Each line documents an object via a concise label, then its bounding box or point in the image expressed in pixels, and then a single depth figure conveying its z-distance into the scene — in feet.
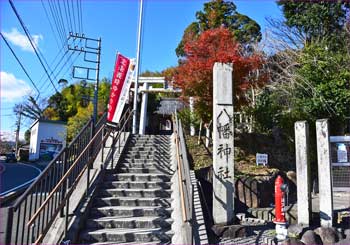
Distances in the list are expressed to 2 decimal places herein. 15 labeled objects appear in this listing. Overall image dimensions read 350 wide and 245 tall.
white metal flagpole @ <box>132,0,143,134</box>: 44.80
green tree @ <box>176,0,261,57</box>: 68.54
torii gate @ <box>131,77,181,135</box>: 57.65
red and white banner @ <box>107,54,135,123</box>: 37.31
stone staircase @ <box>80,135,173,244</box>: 14.96
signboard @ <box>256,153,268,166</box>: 33.60
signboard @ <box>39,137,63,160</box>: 81.71
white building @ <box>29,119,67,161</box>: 81.10
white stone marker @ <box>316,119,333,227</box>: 19.32
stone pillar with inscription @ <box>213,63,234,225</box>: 19.57
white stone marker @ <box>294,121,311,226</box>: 19.76
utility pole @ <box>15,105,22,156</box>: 97.17
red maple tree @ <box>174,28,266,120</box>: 32.14
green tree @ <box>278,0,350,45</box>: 51.21
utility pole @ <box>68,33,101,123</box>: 49.11
